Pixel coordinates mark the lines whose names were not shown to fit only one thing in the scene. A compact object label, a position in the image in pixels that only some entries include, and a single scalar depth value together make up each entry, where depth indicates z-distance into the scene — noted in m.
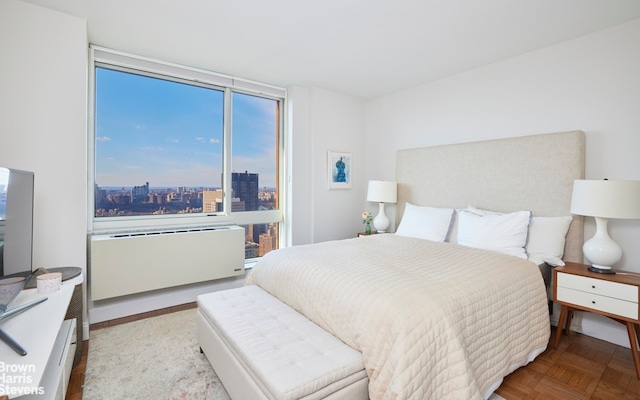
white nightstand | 1.95
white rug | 1.78
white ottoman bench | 1.29
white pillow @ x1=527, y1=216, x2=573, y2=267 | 2.45
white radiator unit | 2.70
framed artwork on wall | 4.17
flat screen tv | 1.41
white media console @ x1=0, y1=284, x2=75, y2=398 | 0.98
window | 3.03
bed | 1.38
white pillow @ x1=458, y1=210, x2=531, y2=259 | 2.54
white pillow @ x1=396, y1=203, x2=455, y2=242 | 3.12
